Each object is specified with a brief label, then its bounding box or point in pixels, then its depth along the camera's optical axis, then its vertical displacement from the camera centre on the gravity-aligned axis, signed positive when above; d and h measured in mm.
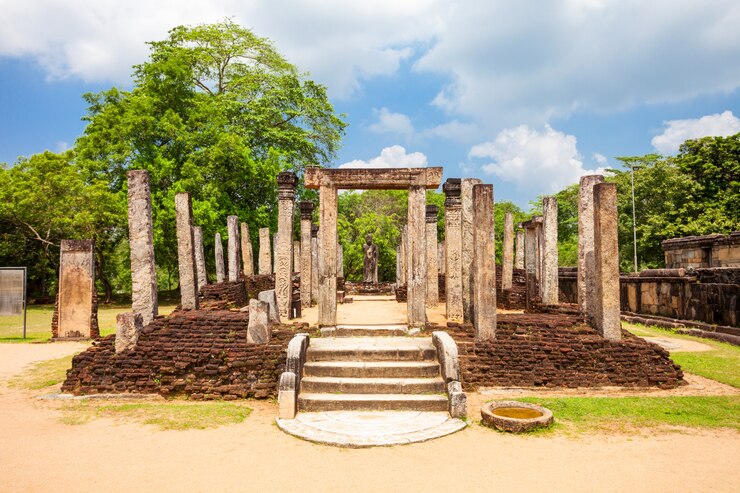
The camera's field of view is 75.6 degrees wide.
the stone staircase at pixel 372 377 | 7094 -1702
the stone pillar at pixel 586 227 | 10969 +1023
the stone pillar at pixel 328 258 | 10047 +325
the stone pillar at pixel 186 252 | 12141 +584
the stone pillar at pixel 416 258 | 10297 +317
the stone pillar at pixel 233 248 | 18047 +1001
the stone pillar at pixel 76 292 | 13820 -480
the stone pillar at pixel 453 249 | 12102 +605
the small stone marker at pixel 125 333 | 8625 -1052
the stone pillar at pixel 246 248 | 21641 +1196
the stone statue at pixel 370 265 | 27688 +454
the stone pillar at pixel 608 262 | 9258 +168
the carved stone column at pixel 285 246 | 12156 +710
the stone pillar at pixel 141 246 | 9836 +597
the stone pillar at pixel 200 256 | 16109 +656
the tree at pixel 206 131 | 24141 +7793
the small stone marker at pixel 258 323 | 8664 -898
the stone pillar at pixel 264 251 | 20250 +975
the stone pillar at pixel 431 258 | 16328 +495
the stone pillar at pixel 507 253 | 16938 +666
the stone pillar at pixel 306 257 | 15977 +556
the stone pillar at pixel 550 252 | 13883 +558
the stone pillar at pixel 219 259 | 20464 +671
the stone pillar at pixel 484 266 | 9102 +114
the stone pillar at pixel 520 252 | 22188 +915
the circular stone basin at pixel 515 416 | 6172 -1956
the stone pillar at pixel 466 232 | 11969 +1002
